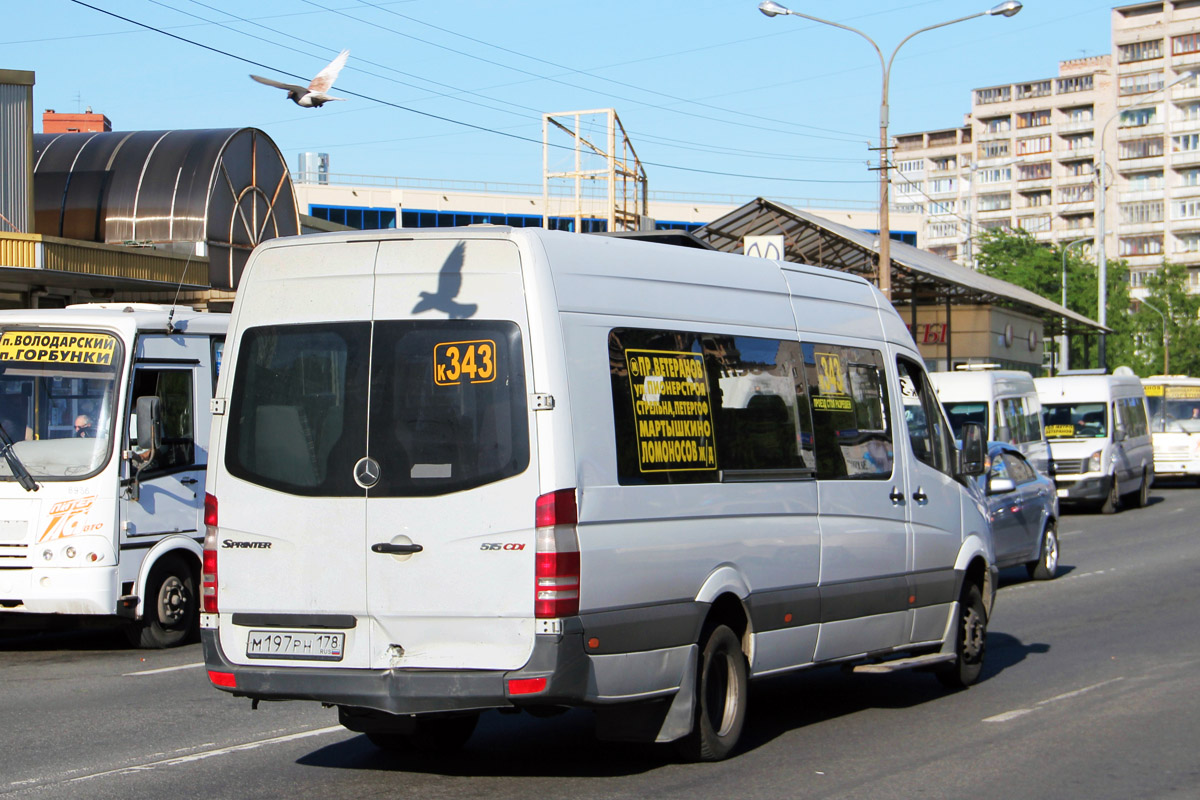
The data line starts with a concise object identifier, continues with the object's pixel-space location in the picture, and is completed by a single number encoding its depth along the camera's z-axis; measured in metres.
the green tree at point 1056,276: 85.69
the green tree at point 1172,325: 87.50
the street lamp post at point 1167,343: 83.61
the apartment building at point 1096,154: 117.31
